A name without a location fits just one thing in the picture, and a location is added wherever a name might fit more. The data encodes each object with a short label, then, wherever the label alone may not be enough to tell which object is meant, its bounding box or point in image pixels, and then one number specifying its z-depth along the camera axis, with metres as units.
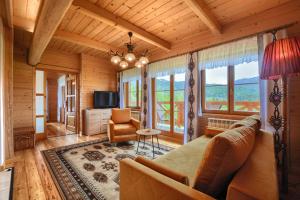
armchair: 3.40
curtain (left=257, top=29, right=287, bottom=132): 2.40
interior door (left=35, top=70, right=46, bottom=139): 4.15
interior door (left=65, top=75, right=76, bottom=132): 5.09
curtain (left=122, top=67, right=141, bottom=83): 4.87
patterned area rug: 1.81
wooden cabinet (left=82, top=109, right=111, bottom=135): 4.58
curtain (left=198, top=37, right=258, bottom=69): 2.62
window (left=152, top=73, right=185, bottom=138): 4.04
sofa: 0.71
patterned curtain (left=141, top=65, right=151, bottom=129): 4.51
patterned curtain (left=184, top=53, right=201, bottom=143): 3.35
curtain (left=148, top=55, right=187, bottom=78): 3.71
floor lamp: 1.55
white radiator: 2.92
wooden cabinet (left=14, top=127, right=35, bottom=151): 3.29
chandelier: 2.62
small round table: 2.88
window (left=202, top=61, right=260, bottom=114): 2.82
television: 4.93
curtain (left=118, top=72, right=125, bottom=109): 5.42
